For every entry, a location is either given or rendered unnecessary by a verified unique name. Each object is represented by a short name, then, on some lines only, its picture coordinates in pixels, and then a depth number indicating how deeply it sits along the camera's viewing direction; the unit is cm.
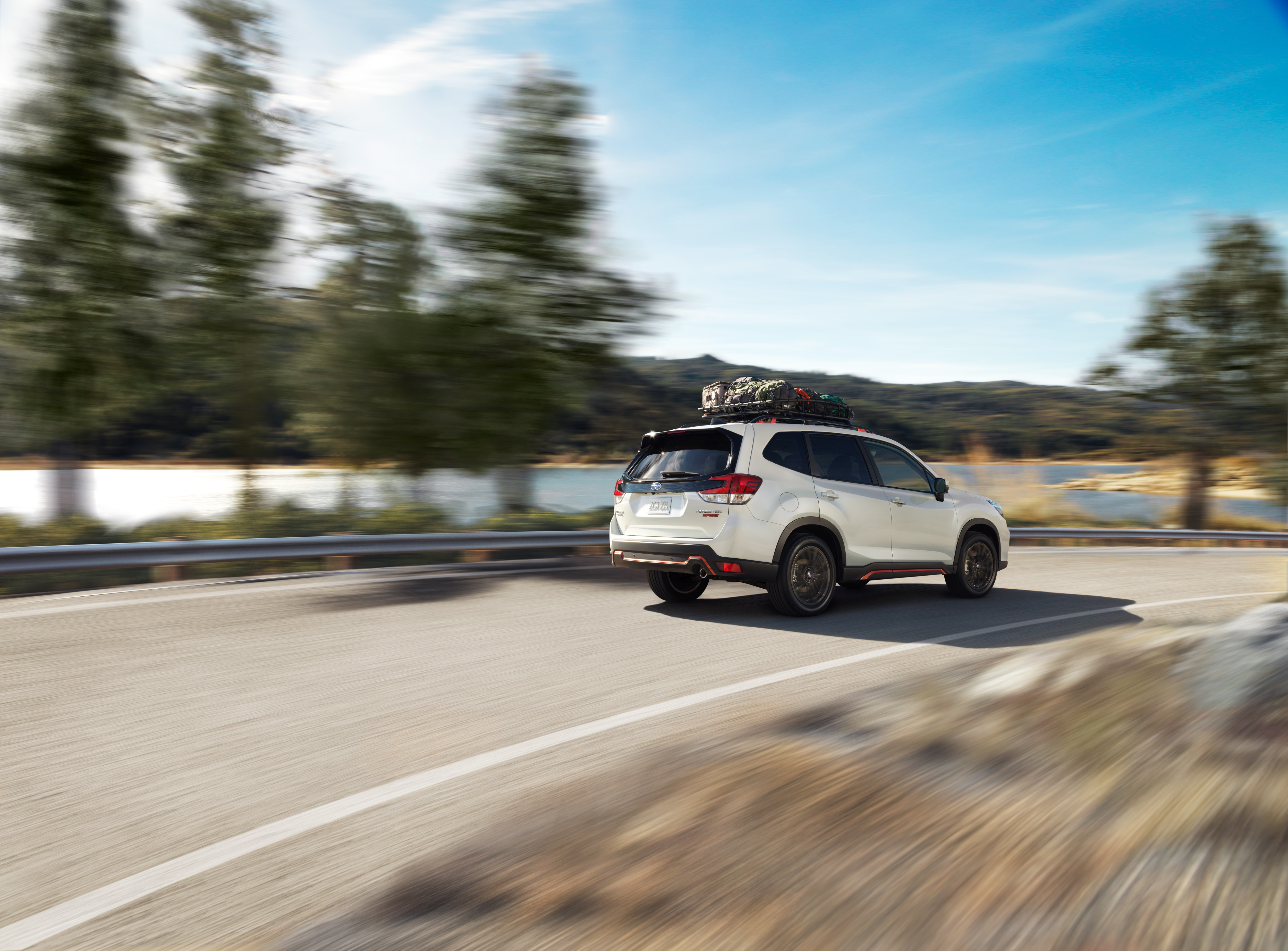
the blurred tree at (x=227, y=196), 1441
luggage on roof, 816
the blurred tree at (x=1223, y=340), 2472
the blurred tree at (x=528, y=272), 1566
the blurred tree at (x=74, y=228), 1365
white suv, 744
